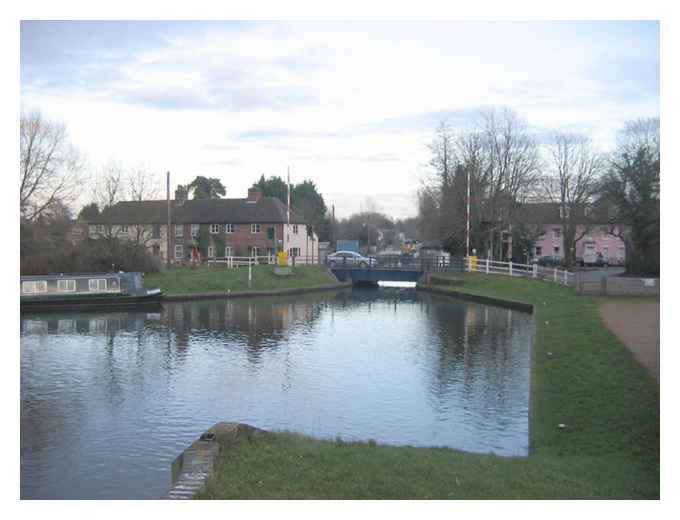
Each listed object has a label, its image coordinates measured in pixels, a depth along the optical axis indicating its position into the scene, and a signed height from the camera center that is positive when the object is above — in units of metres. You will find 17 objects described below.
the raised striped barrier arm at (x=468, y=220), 41.19 +1.75
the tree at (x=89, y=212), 45.23 +2.38
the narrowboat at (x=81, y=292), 31.77 -2.24
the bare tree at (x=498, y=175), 46.50 +5.16
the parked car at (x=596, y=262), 57.16 -1.32
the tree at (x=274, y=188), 85.56 +7.57
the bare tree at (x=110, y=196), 44.50 +3.39
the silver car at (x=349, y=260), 49.31 -1.05
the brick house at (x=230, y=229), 58.31 +1.52
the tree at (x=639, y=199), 34.78 +2.68
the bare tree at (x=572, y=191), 51.50 +4.50
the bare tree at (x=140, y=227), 44.44 +1.33
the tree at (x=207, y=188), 85.00 +7.98
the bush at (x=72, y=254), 35.50 -0.48
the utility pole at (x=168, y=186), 44.78 +4.09
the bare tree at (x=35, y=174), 34.59 +3.94
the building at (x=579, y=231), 49.09 +1.46
